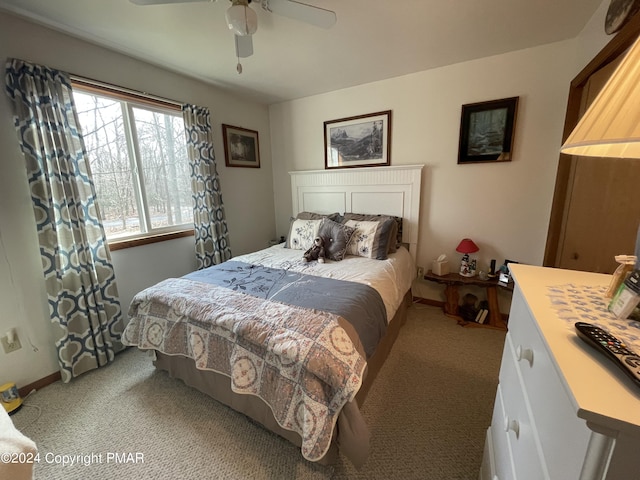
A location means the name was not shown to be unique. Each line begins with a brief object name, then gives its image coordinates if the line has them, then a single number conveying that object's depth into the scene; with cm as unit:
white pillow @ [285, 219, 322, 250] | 260
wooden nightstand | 232
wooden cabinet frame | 165
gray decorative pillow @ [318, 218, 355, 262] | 232
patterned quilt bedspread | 109
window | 202
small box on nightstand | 254
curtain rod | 186
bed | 112
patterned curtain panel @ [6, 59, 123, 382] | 162
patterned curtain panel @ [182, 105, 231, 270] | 250
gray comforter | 143
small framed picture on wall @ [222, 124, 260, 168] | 293
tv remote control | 43
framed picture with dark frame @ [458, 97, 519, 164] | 220
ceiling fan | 130
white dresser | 38
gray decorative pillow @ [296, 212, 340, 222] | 282
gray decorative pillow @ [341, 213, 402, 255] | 239
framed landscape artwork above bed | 275
